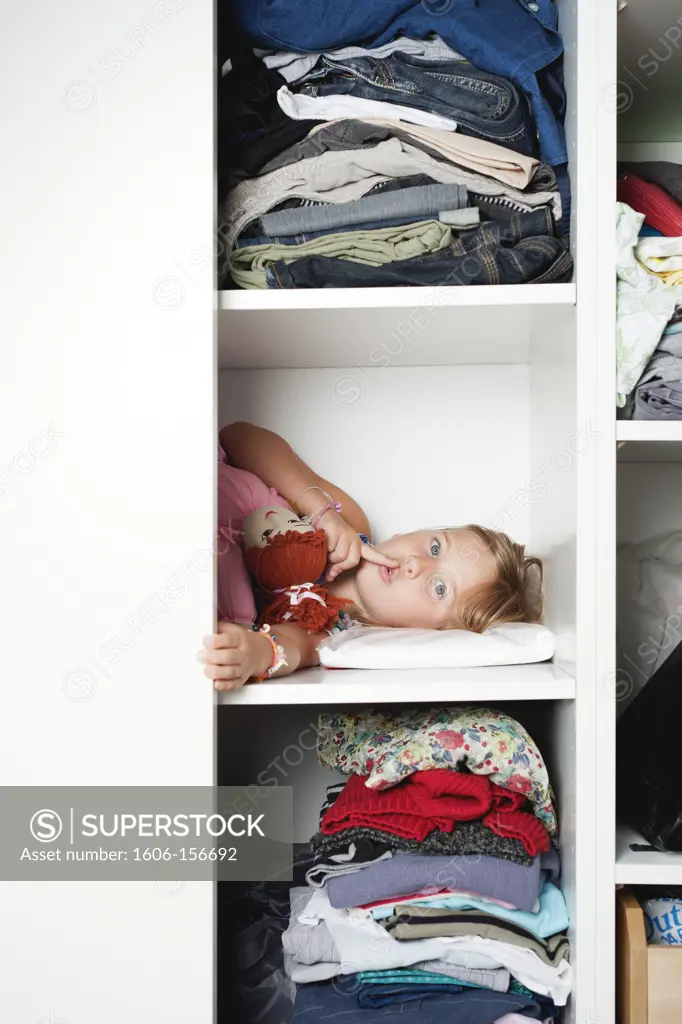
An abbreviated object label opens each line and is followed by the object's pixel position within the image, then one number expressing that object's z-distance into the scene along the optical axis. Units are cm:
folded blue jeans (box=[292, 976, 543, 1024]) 103
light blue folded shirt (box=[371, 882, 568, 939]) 106
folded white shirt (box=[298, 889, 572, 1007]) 105
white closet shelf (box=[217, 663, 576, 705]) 103
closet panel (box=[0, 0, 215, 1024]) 98
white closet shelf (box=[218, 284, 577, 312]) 107
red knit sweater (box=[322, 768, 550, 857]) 107
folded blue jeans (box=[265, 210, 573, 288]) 107
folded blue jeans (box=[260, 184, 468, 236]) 113
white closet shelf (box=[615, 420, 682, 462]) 103
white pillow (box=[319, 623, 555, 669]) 111
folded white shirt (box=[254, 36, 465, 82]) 117
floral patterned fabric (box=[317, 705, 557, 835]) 108
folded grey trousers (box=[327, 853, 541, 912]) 105
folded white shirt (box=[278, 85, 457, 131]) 115
